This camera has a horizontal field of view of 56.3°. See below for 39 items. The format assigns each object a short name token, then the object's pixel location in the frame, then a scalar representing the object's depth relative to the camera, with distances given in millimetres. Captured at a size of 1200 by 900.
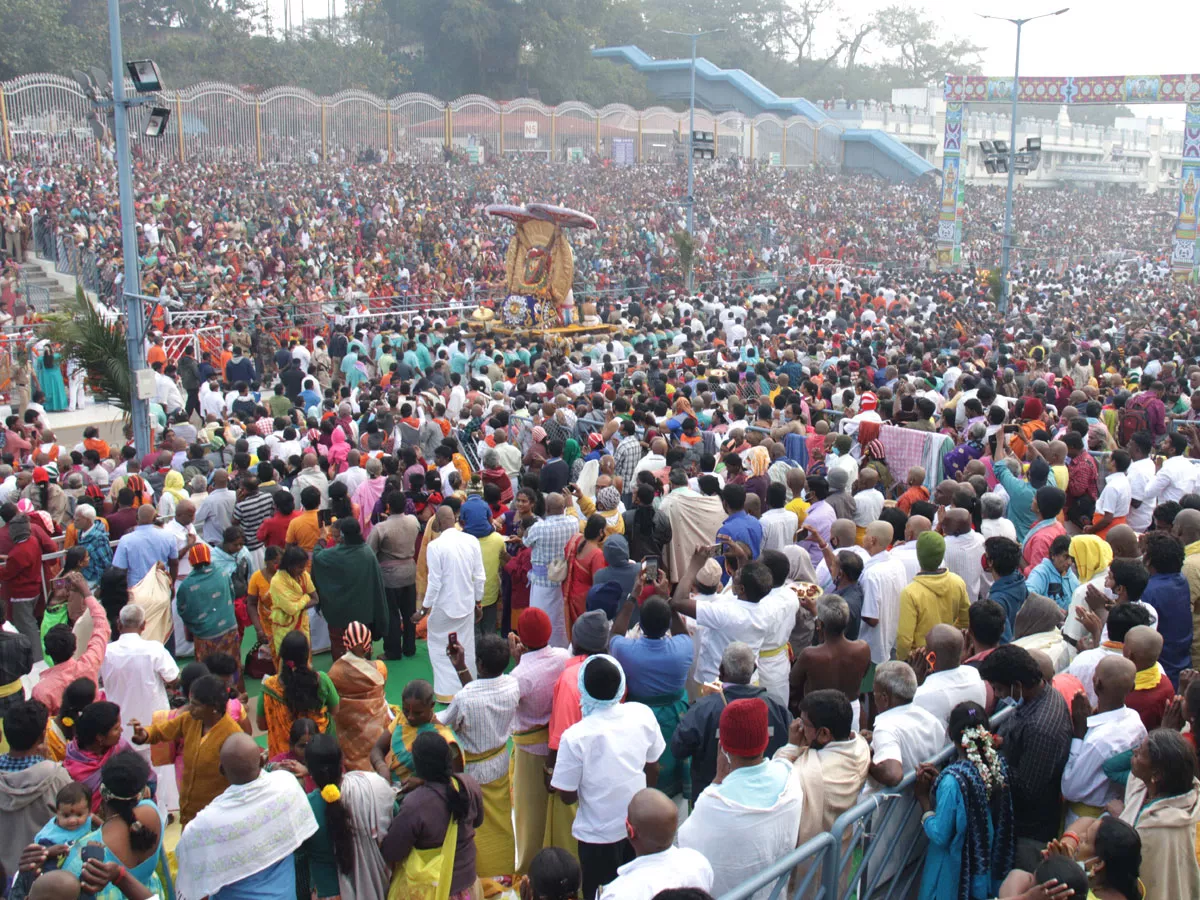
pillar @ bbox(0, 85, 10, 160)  24328
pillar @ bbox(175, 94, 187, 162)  28469
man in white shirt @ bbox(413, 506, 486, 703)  7160
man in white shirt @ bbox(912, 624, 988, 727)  4785
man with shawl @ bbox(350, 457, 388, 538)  9062
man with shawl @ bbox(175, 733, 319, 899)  4016
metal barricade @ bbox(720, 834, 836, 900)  3707
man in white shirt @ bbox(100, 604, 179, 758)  5816
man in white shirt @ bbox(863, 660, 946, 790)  4336
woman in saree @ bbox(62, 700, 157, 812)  4633
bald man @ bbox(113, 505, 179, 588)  7566
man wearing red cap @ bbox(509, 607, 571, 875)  5227
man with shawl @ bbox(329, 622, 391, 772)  5352
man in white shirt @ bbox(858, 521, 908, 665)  6535
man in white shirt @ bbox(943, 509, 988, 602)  7082
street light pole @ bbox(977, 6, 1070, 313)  24922
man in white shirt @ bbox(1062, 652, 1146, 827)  4367
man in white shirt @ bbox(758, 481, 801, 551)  7770
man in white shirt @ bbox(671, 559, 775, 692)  5785
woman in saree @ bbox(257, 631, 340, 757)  5164
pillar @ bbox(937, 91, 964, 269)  34062
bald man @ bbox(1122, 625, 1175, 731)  4746
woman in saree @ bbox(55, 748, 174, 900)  3984
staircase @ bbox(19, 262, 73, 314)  20000
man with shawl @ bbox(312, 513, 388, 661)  7309
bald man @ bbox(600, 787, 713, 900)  3619
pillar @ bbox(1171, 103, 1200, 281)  31484
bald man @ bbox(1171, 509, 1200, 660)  6211
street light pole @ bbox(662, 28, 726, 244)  26656
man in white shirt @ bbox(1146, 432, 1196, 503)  8719
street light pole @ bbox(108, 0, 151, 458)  11859
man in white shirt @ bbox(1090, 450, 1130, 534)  8438
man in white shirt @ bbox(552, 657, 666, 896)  4605
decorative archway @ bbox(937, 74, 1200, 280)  31797
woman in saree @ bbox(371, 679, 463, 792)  4598
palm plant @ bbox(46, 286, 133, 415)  12484
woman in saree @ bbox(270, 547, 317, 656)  6766
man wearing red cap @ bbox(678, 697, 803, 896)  4035
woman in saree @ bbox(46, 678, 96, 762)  4980
